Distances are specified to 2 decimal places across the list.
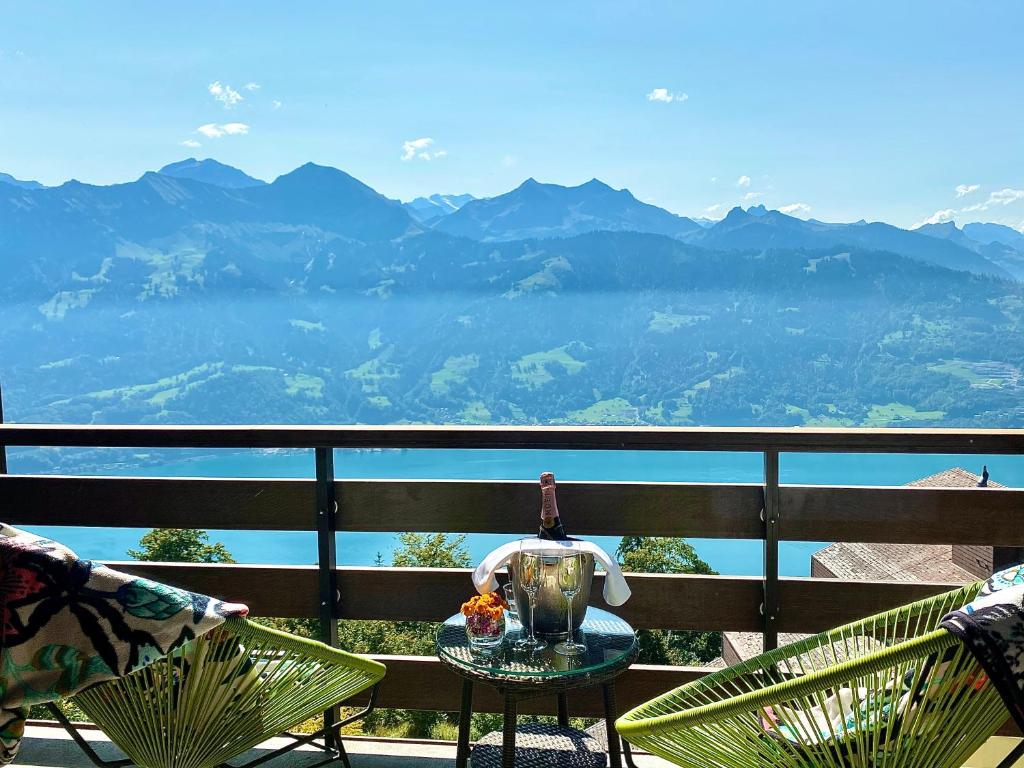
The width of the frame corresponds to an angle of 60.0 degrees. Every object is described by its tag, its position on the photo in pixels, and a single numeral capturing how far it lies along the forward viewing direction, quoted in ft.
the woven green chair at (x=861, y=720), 4.26
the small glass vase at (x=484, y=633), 6.21
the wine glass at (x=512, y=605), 6.61
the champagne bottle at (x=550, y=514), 6.82
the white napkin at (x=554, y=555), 6.31
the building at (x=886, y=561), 70.28
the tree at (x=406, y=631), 21.26
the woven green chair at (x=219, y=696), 5.46
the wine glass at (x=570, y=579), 6.26
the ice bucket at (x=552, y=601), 6.27
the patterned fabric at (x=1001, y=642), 4.02
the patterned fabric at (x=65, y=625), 4.80
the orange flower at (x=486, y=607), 6.23
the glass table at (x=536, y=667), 5.78
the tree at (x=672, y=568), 57.47
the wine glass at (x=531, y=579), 6.26
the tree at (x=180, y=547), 56.18
